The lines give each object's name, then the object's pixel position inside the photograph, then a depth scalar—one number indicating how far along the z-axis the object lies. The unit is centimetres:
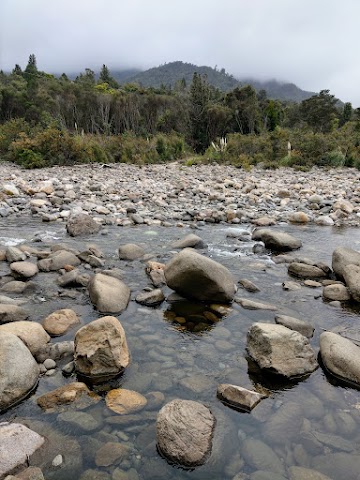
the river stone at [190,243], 725
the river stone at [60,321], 412
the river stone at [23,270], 546
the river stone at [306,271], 595
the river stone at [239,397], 312
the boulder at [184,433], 261
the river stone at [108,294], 464
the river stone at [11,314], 417
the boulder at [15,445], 244
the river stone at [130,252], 654
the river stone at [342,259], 564
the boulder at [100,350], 345
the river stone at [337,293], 512
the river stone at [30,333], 365
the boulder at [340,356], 346
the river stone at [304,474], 253
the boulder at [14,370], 304
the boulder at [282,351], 352
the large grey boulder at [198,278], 483
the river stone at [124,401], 306
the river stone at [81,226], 792
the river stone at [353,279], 502
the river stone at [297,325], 425
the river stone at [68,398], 307
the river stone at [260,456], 261
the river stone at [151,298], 490
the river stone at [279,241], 727
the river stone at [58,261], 584
